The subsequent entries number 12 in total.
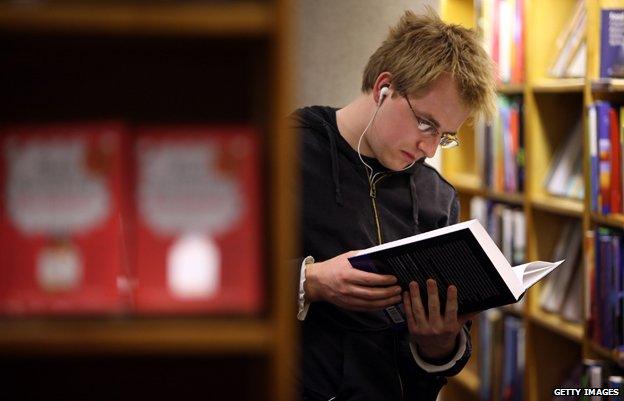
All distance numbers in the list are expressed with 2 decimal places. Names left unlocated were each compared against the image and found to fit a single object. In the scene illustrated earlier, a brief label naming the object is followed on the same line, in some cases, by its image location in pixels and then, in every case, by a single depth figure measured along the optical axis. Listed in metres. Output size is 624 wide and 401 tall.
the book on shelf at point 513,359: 7.34
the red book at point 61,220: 2.37
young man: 3.73
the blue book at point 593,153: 5.76
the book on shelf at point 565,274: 6.70
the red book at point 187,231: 2.37
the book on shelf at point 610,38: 5.73
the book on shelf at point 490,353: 7.81
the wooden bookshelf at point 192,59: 2.27
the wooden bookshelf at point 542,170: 6.91
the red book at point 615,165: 5.64
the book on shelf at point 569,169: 6.56
